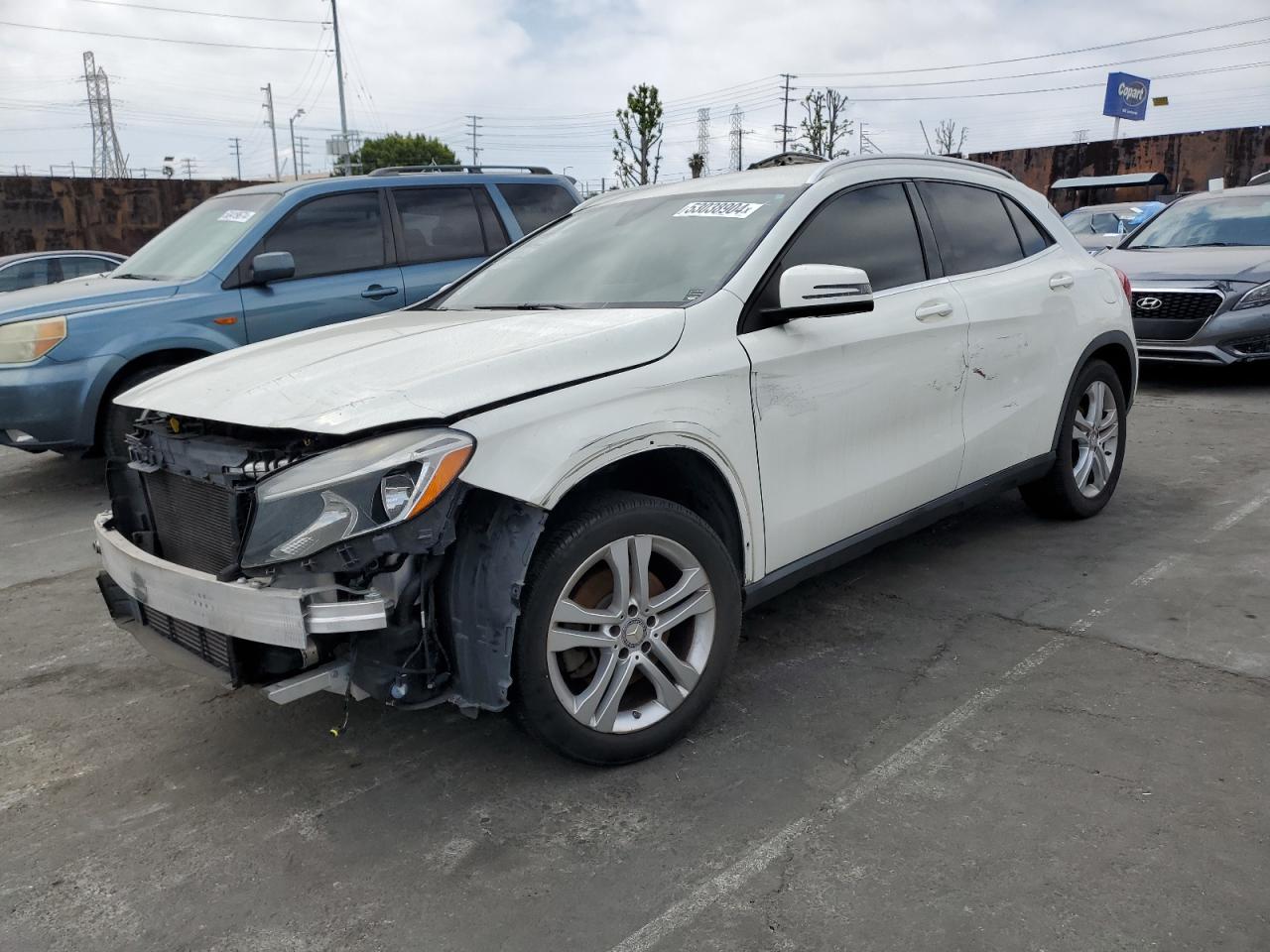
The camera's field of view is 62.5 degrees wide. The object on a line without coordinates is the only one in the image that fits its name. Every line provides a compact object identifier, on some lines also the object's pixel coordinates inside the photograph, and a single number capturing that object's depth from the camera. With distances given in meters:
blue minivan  6.16
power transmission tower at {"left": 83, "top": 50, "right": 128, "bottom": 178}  91.12
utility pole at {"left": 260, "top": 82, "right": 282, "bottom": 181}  92.56
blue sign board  51.66
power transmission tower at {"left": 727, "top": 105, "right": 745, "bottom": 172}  75.42
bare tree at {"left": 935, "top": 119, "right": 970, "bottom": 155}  59.22
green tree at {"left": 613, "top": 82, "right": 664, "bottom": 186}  28.69
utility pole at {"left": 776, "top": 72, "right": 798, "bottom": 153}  62.22
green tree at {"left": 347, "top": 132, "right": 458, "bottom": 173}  67.25
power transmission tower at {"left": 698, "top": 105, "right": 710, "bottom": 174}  82.70
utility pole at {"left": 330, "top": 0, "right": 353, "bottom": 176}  53.12
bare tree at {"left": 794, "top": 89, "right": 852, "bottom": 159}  40.75
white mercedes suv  2.63
